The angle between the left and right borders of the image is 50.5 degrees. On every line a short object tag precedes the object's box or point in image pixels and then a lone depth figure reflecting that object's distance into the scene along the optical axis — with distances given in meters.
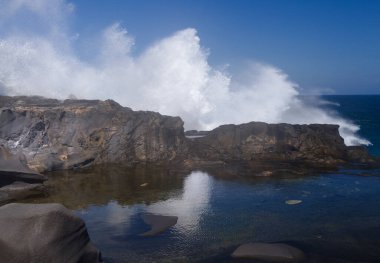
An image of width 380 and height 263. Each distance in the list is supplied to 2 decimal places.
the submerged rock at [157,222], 18.44
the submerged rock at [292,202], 22.56
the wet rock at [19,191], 24.22
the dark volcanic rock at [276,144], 35.66
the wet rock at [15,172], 25.09
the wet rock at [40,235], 11.69
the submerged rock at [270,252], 15.09
